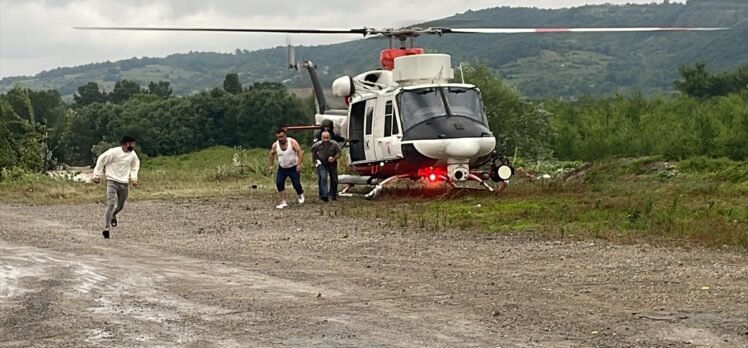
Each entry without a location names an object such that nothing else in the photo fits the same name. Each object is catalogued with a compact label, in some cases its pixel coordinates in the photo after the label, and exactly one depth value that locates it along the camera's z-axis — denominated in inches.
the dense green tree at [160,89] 5221.5
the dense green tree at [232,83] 3759.8
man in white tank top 781.9
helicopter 737.6
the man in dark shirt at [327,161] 808.3
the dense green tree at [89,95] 4635.8
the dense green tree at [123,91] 4611.2
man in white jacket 617.9
